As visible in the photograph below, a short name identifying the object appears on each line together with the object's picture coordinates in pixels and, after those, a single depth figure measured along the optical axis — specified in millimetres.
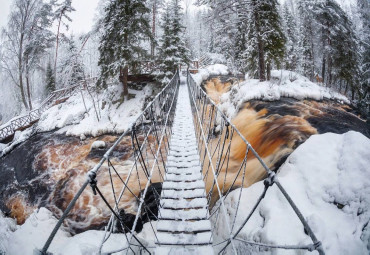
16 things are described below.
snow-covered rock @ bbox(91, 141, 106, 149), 10047
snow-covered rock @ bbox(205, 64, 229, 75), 15828
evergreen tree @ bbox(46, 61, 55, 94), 23744
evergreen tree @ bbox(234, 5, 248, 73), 19766
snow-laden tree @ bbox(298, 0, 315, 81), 17289
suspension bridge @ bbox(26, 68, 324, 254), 2439
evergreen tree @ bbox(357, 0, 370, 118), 16328
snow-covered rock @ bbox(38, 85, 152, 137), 11398
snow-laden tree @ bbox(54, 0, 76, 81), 17844
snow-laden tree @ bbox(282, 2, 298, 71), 26628
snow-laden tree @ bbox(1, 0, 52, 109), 14898
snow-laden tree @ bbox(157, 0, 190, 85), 13488
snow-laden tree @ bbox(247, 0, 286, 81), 9832
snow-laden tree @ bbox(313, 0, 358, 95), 15969
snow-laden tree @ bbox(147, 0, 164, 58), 21684
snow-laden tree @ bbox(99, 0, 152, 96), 11820
